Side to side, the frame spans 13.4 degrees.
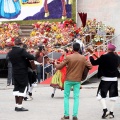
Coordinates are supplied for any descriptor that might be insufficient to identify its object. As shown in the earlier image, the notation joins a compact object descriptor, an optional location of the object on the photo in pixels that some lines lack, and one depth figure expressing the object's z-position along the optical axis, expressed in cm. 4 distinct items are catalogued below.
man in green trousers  1132
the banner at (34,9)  2781
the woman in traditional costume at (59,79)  1583
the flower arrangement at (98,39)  2486
